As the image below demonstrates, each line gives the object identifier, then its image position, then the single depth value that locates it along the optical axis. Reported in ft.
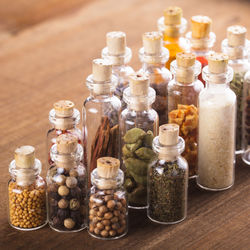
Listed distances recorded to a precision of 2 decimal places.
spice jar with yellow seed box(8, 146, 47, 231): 2.06
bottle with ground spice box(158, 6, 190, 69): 2.44
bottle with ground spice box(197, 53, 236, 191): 2.19
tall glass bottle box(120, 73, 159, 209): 2.13
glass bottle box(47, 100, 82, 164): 2.13
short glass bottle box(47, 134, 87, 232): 2.06
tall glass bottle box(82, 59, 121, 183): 2.14
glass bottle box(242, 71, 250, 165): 2.37
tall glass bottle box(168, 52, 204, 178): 2.23
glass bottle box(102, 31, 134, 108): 2.29
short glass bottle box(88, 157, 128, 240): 2.02
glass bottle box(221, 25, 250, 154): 2.36
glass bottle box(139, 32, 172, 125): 2.29
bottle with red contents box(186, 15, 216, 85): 2.42
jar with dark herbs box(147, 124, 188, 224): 2.07
